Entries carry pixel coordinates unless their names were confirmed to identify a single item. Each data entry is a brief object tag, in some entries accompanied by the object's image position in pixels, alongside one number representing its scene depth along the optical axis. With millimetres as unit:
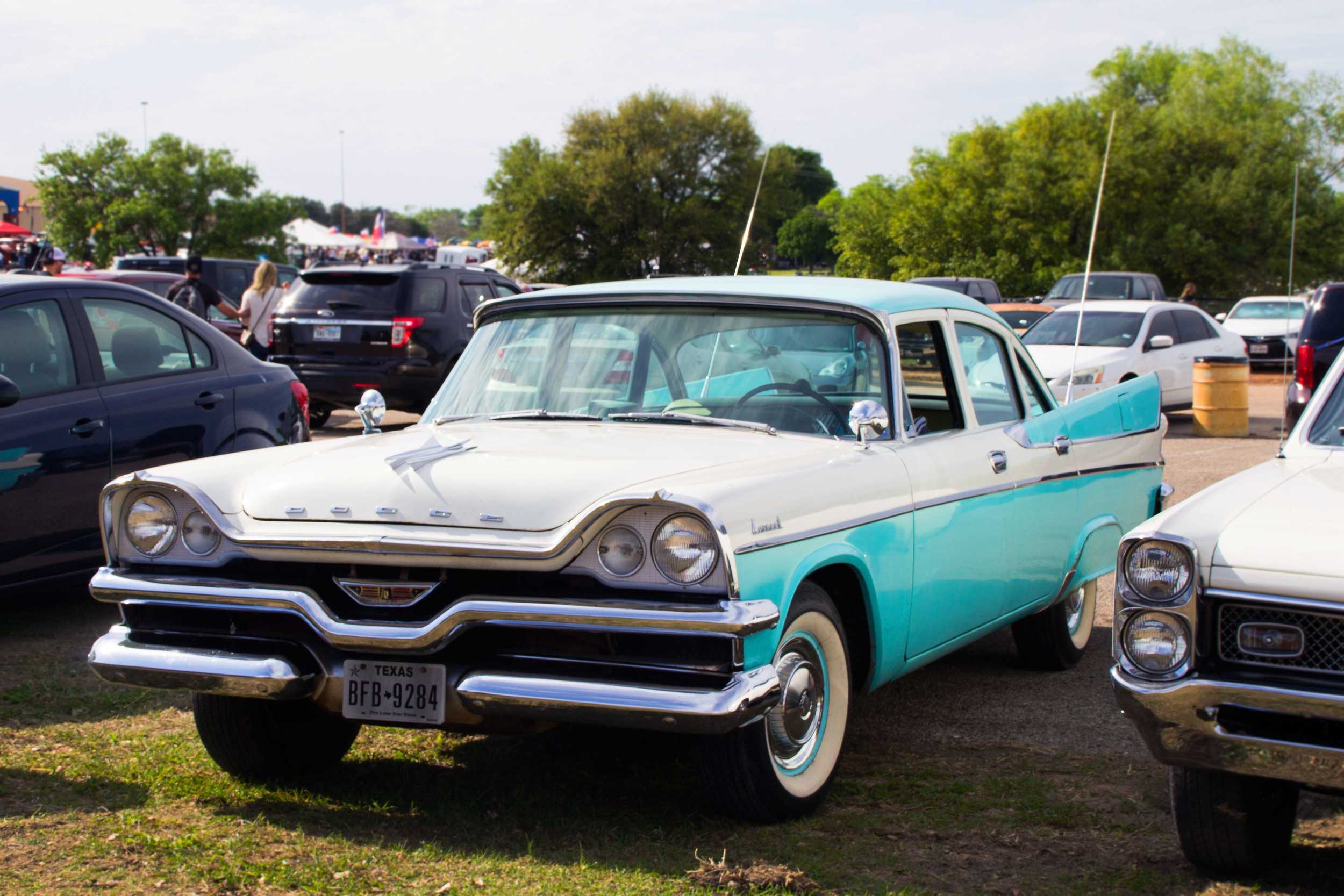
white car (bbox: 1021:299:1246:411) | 16766
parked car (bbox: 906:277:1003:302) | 25766
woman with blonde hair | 14734
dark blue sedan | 6457
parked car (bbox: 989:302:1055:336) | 22656
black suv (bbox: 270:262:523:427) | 14227
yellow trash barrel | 16953
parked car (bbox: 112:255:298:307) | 20906
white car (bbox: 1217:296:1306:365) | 29234
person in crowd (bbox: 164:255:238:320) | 14055
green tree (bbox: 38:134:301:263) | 49062
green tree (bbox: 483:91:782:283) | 56688
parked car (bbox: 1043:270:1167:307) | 25109
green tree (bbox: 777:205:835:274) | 84875
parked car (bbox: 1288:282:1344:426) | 10477
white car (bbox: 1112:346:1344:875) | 3375
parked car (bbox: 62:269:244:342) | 17156
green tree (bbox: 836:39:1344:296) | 47438
